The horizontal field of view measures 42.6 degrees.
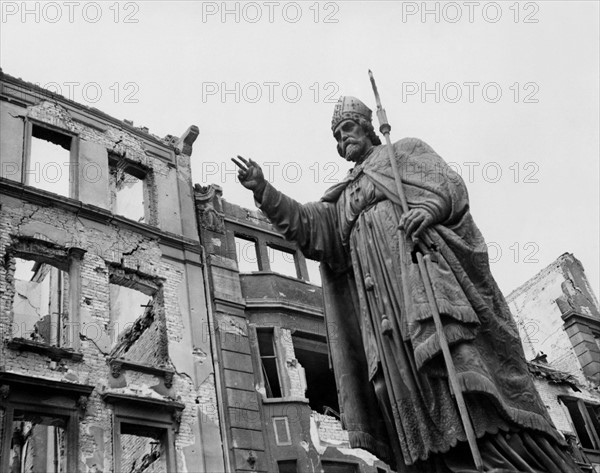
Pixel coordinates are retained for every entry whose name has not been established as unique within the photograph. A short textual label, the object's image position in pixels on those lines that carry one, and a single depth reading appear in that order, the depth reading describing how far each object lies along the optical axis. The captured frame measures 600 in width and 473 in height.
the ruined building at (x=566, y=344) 25.59
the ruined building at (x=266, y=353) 17.88
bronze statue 3.85
